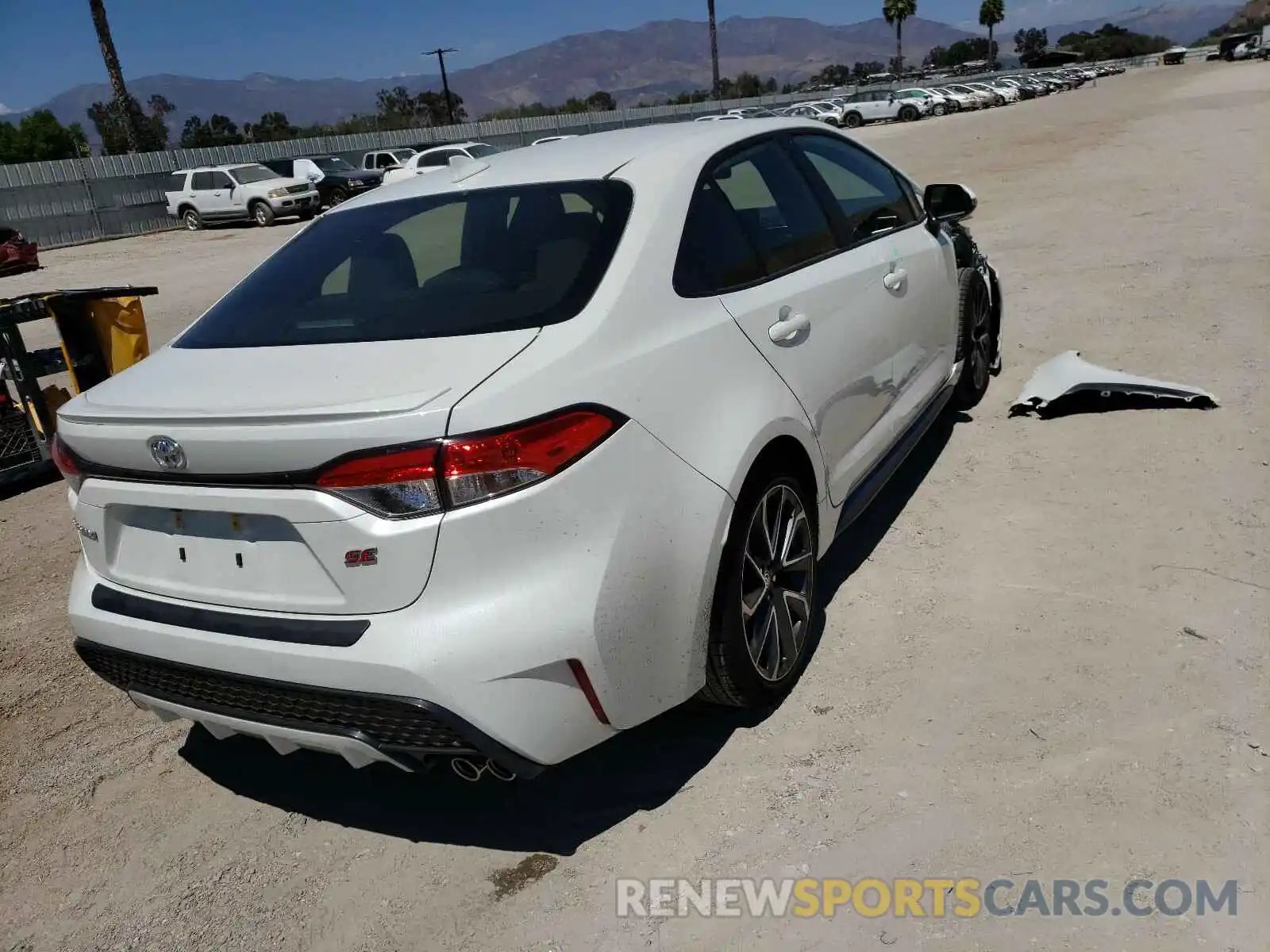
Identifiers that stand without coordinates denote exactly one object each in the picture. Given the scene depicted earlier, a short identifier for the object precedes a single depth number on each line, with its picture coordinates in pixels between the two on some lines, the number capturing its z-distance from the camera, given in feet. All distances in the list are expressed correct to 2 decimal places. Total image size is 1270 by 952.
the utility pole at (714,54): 208.03
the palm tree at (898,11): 330.95
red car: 68.80
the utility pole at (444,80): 219.59
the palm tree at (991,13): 390.01
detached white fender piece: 17.06
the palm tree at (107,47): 110.83
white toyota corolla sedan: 7.23
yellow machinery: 20.97
